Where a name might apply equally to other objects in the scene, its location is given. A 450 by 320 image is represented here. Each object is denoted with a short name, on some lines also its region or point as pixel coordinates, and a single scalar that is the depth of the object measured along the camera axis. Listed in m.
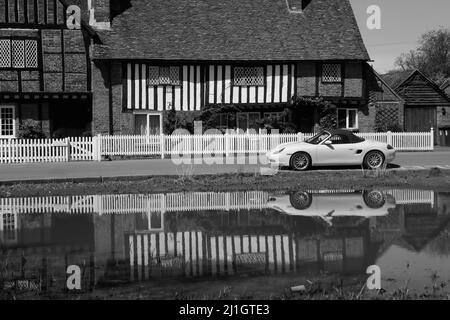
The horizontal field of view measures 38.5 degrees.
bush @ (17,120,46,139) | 30.16
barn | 38.53
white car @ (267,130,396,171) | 20.69
